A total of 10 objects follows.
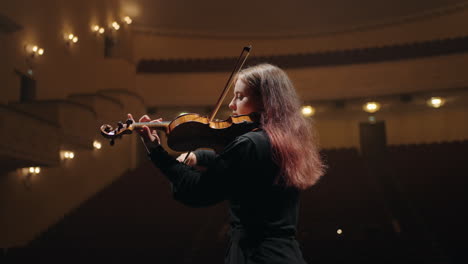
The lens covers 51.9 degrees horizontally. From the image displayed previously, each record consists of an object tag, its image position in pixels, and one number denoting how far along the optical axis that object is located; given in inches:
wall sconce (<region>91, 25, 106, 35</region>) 222.9
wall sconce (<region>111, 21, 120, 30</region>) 245.4
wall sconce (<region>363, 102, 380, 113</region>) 264.7
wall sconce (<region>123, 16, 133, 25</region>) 269.7
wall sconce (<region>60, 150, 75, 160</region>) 182.0
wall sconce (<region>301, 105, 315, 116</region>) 267.1
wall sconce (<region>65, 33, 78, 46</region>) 194.9
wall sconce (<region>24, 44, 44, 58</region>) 164.1
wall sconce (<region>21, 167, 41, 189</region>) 164.7
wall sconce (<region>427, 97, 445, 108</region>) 263.3
